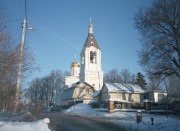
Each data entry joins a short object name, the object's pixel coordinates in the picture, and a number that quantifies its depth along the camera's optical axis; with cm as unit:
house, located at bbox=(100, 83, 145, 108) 5619
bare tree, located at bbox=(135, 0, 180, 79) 3017
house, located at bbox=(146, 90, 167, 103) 5659
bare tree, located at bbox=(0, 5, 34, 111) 1443
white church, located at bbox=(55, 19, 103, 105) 7506
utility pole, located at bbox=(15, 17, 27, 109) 1560
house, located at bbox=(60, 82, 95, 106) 7256
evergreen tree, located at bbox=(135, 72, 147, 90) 8305
